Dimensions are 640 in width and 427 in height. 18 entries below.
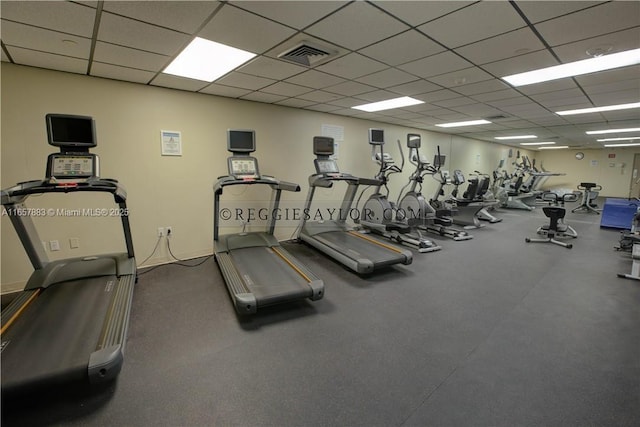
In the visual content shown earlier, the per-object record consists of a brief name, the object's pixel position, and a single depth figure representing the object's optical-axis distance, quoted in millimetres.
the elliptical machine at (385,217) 5074
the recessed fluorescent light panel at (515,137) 9188
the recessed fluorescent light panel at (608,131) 7452
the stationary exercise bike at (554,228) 5467
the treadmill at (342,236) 3816
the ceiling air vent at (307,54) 2531
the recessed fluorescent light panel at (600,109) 4714
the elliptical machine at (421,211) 5688
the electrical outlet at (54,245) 3395
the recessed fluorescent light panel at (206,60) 2619
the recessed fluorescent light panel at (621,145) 11773
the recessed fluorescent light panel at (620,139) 9195
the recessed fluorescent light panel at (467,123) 6582
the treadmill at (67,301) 1758
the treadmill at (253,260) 2783
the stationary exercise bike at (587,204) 9040
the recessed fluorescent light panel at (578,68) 2777
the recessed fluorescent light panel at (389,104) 4648
